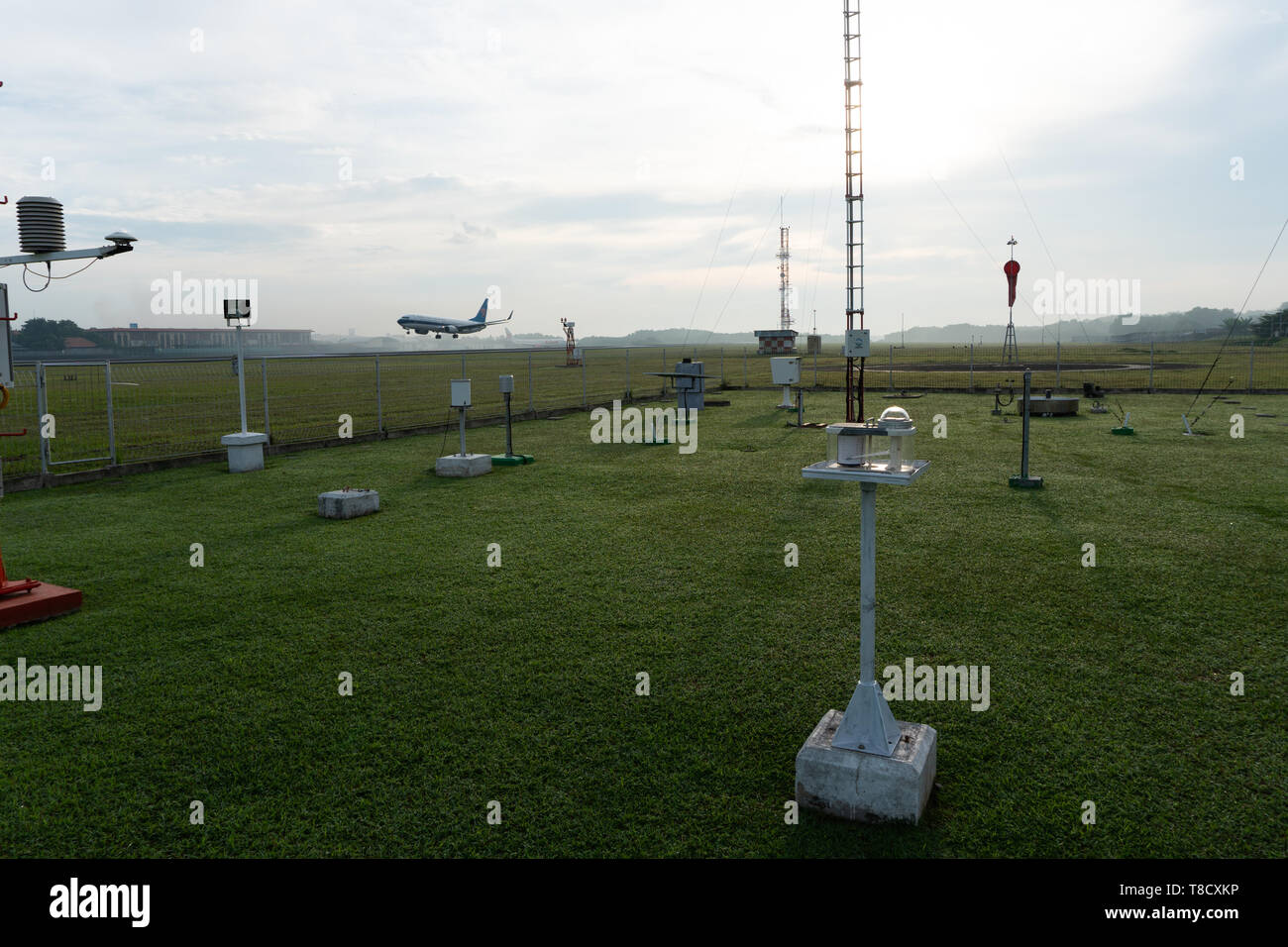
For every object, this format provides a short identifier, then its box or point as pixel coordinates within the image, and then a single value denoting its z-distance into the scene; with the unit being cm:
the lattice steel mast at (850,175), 1747
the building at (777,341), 7906
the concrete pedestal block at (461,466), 1205
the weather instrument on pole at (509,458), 1298
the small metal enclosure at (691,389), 1909
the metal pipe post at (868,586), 348
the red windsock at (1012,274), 1686
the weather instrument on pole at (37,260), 591
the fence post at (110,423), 1245
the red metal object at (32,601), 588
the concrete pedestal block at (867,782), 339
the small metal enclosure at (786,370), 1974
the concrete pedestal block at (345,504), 936
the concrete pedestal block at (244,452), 1284
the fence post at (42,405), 1157
